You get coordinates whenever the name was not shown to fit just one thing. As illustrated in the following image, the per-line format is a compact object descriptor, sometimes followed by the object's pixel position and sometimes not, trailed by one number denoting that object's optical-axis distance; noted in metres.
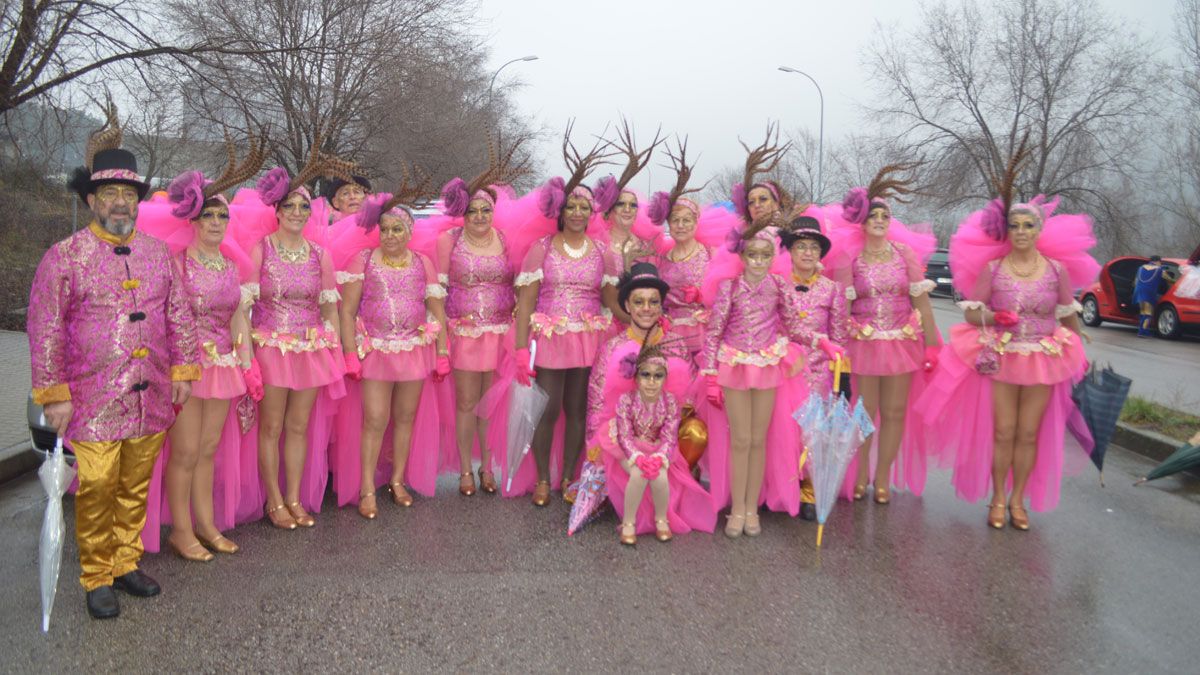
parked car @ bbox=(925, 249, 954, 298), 25.83
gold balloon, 5.31
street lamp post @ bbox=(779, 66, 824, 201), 32.93
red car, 15.95
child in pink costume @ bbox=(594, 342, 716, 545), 4.91
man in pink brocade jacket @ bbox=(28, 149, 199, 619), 3.72
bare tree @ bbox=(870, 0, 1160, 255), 30.38
